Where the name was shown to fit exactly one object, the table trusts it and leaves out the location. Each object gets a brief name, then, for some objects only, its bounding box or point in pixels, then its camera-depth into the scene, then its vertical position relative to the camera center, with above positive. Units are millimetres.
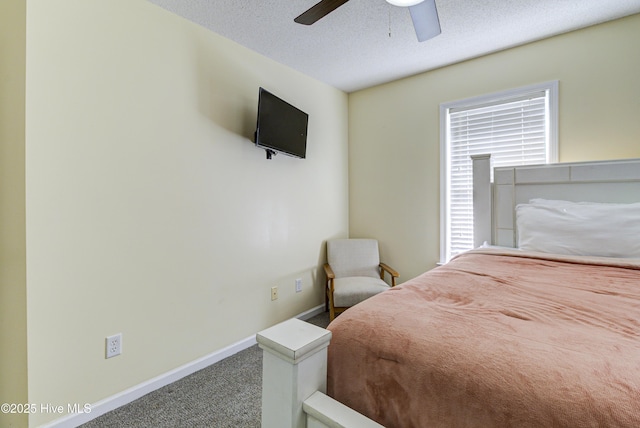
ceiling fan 1521 +1102
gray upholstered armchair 2984 -537
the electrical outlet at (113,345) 1758 -777
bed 629 -345
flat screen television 2330 +729
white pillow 1828 -100
